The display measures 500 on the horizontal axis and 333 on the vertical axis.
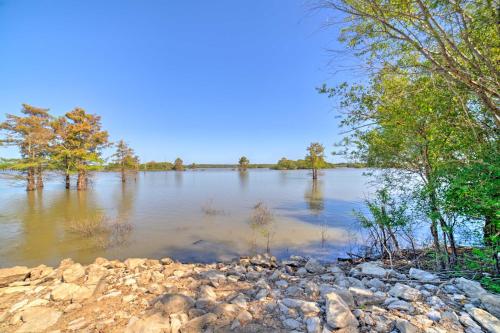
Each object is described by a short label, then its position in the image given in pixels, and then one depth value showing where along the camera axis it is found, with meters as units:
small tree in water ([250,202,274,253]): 7.18
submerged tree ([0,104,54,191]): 15.27
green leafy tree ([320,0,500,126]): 2.21
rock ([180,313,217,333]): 1.72
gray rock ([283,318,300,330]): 1.73
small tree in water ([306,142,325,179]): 27.39
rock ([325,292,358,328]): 1.70
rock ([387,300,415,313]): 1.90
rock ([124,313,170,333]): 1.74
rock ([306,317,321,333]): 1.67
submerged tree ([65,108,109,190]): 17.39
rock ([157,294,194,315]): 2.00
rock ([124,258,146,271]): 3.79
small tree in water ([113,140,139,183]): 26.56
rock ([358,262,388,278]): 2.95
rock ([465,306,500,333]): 1.59
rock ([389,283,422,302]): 2.09
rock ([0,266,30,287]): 3.01
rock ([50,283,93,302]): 2.36
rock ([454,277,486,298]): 2.09
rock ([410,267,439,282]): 2.60
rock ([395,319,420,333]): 1.57
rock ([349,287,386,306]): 2.07
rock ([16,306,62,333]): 1.87
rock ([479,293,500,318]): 1.81
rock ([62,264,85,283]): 2.93
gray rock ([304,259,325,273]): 3.81
